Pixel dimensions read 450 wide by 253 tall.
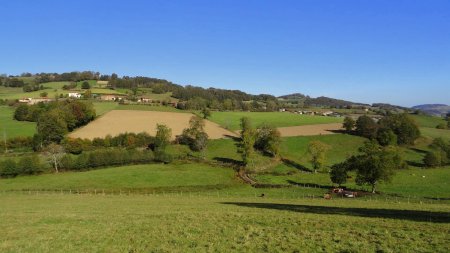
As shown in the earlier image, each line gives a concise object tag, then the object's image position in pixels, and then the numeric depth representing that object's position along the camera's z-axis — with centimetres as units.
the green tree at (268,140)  10662
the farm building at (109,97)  19299
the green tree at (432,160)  9850
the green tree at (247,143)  9650
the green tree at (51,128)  10562
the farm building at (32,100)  16992
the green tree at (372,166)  6538
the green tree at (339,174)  7075
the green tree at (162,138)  10438
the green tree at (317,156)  9300
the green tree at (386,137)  11703
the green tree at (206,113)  15490
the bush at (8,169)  8038
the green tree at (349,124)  13250
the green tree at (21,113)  13525
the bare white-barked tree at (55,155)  8574
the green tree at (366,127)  12438
